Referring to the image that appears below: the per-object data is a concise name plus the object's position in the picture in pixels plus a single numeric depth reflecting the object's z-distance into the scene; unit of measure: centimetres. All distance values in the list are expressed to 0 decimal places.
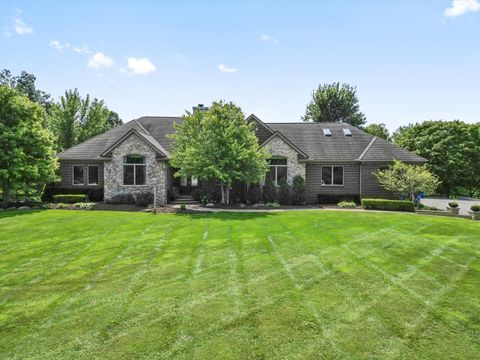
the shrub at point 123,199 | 2538
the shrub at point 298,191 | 2618
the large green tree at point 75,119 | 4006
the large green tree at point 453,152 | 4016
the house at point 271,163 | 2583
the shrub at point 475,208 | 1983
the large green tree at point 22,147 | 2183
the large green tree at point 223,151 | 2225
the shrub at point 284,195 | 2605
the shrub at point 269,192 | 2620
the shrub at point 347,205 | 2467
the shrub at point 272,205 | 2462
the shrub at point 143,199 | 2456
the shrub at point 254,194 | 2625
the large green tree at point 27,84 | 6719
